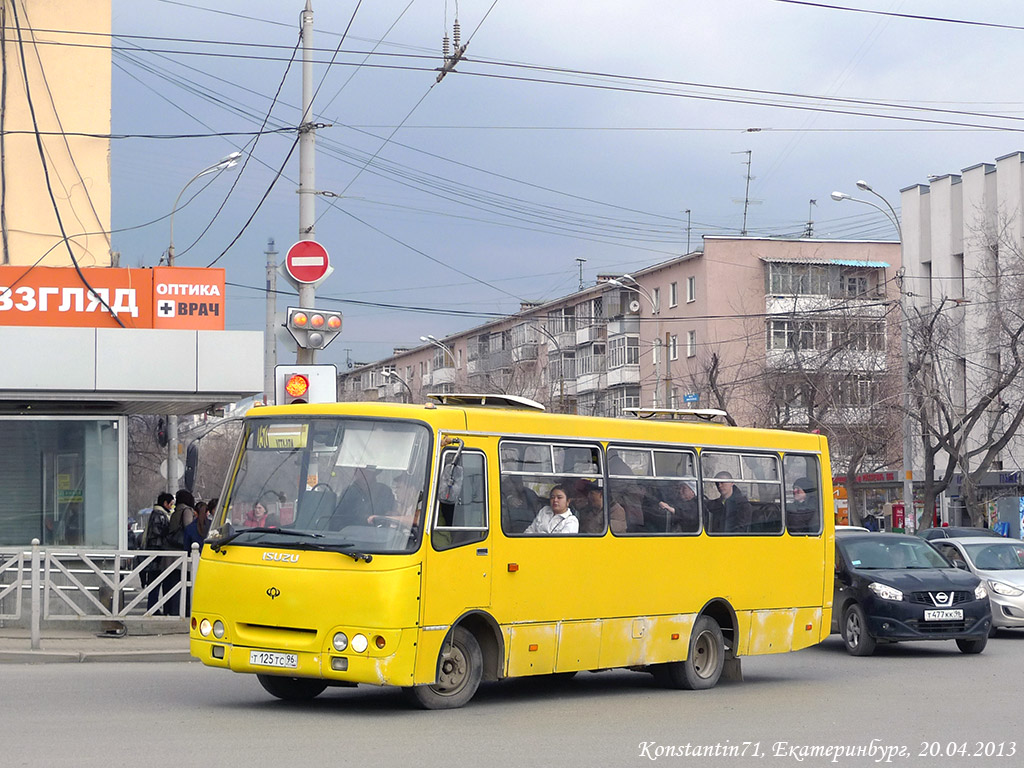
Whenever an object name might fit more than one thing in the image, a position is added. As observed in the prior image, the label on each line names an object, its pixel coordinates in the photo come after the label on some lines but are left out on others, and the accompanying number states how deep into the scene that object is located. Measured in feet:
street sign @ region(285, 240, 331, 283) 58.65
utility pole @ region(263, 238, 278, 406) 135.34
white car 65.92
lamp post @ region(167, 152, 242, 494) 105.29
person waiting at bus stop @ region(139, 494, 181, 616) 55.98
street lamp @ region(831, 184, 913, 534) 118.62
